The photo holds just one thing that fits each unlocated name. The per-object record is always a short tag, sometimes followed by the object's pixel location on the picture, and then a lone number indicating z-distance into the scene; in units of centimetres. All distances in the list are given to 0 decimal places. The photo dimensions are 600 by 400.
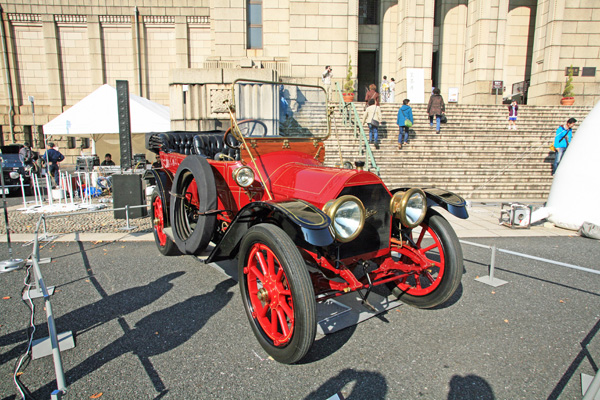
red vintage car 231
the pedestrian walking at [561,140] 937
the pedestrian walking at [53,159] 1112
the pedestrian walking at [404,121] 1052
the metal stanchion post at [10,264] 408
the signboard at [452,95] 1717
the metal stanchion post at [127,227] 603
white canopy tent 964
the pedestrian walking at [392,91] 1678
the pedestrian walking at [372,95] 1147
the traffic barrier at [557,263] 151
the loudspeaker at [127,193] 669
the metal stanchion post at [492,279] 370
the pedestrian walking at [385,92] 1653
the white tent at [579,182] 583
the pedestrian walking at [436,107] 1155
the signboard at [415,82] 1609
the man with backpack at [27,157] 1175
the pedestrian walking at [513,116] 1222
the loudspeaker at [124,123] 809
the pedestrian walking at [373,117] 1038
